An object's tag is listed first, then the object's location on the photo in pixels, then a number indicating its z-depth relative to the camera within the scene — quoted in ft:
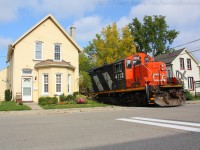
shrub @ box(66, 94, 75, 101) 81.76
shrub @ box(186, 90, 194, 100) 103.71
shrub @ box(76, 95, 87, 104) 76.54
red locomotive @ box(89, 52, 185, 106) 69.56
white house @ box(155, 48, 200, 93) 136.36
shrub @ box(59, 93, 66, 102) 81.05
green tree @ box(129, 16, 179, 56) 201.37
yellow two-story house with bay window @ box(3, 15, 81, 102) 88.12
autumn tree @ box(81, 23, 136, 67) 147.95
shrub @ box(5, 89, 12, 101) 91.20
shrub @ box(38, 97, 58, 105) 74.74
